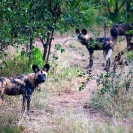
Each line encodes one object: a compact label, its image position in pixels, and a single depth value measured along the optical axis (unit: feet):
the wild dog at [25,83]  36.83
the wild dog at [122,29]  76.75
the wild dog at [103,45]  63.00
